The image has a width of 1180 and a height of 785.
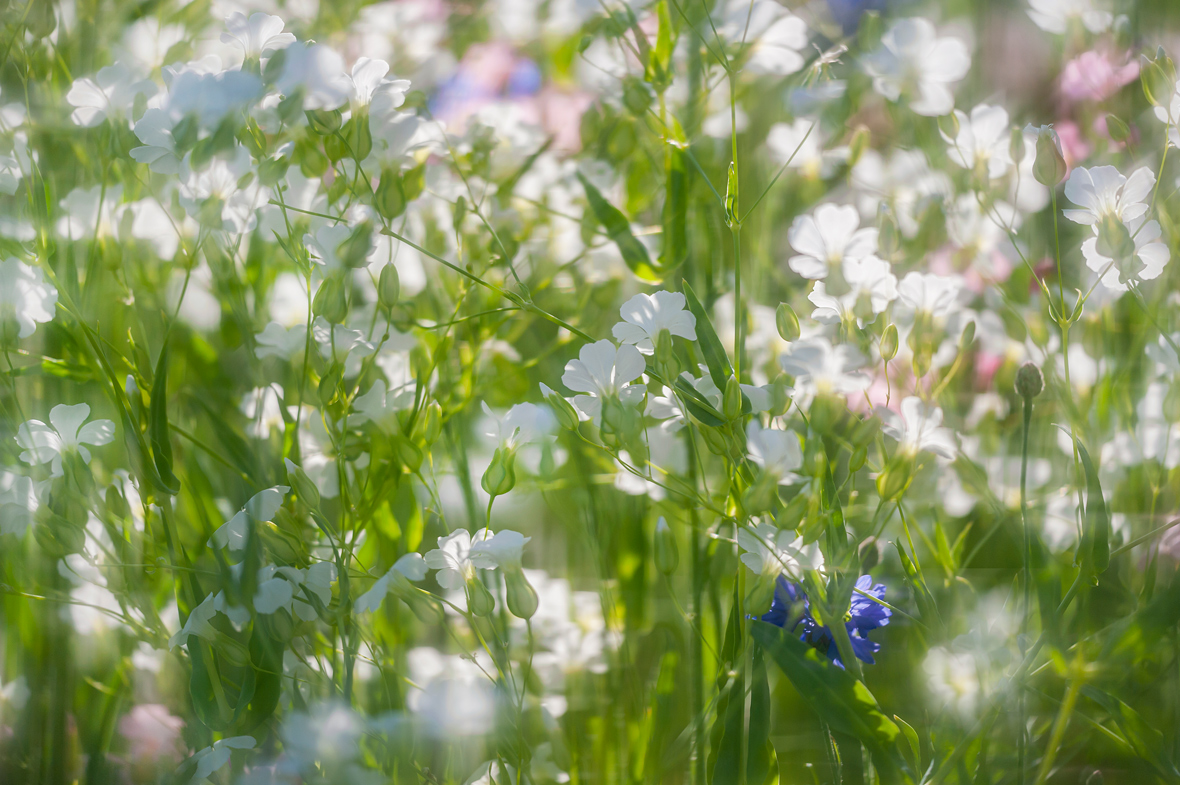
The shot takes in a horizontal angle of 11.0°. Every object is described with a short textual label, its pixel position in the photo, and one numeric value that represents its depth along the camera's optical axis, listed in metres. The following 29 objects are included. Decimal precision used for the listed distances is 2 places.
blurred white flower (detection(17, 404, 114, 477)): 1.43
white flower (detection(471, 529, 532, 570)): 1.41
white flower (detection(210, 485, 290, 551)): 1.42
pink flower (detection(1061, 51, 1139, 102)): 1.47
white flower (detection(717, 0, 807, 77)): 1.44
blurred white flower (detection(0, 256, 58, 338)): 1.44
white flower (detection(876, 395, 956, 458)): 1.40
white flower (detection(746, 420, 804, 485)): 1.40
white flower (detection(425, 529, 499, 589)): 1.41
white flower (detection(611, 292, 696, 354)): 1.41
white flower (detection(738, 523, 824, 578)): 1.40
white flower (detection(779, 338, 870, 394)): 1.40
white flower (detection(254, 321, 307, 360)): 1.44
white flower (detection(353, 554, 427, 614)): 1.41
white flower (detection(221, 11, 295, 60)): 1.44
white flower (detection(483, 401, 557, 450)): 1.43
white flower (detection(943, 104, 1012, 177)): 1.45
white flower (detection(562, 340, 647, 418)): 1.41
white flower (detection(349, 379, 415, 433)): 1.44
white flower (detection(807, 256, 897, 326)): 1.42
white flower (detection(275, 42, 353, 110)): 1.42
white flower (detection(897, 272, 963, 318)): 1.42
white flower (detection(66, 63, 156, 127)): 1.45
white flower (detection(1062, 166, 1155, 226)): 1.42
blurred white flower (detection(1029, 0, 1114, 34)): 1.47
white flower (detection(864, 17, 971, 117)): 1.44
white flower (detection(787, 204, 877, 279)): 1.43
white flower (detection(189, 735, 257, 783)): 1.41
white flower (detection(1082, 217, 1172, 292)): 1.41
